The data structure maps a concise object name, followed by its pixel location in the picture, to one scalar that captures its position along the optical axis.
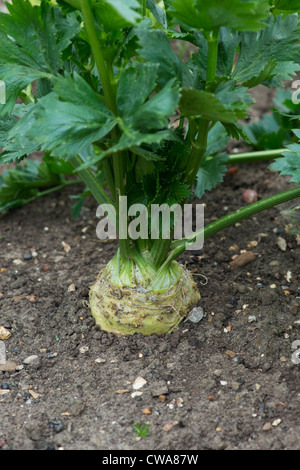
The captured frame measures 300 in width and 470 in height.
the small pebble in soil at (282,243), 1.17
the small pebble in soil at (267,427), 0.98
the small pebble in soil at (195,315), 1.08
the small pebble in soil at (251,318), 1.08
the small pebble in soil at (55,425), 0.99
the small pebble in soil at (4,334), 1.09
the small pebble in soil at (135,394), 1.02
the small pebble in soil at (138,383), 1.03
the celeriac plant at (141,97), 0.93
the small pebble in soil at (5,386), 1.04
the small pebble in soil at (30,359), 1.06
